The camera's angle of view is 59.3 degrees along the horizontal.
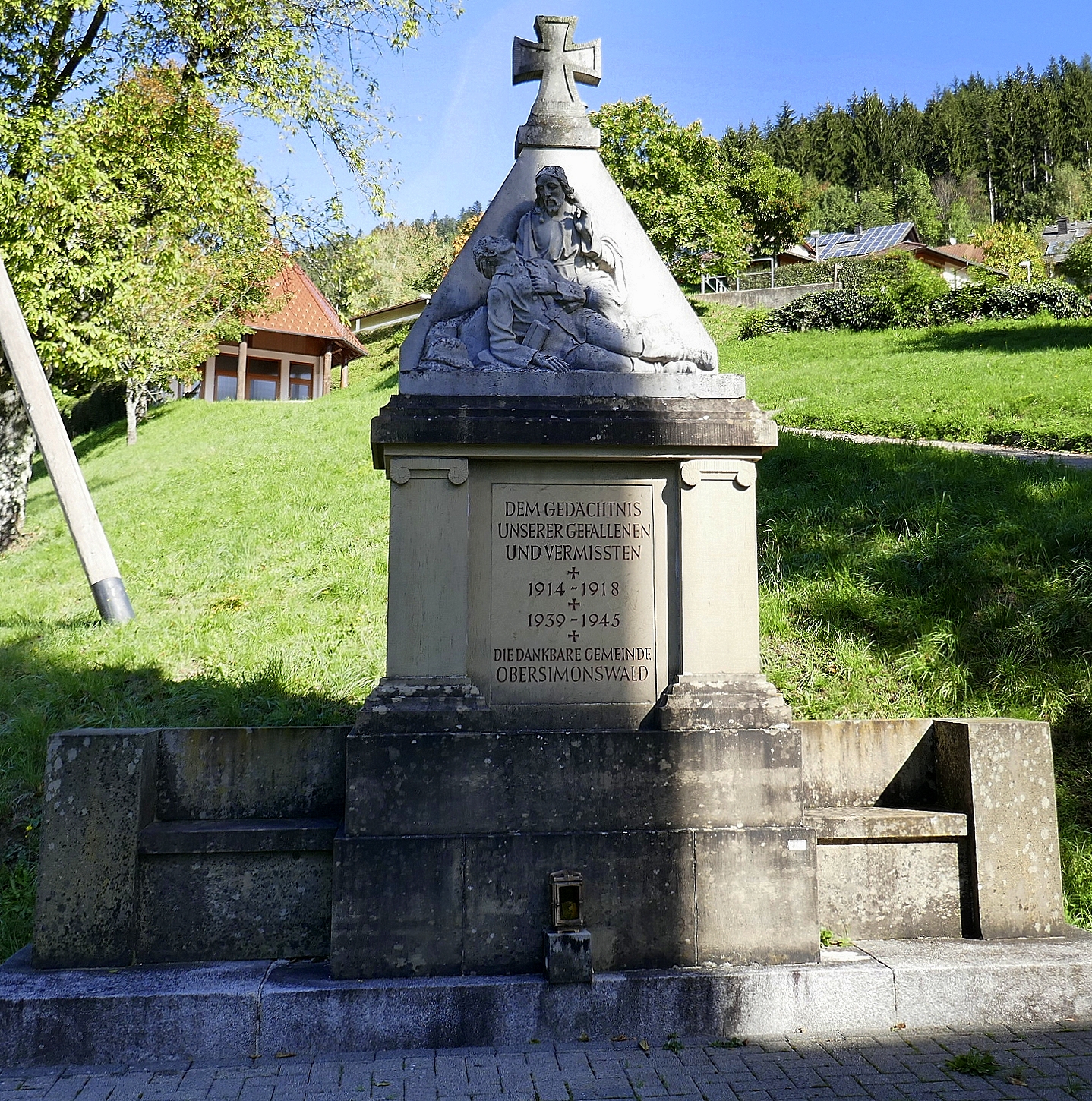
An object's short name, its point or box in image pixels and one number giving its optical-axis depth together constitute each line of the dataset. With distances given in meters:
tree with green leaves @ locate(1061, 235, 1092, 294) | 25.97
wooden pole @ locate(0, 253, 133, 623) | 8.27
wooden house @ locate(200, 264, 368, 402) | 32.44
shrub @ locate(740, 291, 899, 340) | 29.88
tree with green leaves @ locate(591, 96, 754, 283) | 36.34
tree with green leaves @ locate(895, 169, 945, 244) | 77.06
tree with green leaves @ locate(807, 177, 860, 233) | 79.56
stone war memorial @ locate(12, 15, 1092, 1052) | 3.87
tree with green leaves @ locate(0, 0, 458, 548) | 10.94
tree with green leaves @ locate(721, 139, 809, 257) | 56.19
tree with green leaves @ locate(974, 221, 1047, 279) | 51.41
